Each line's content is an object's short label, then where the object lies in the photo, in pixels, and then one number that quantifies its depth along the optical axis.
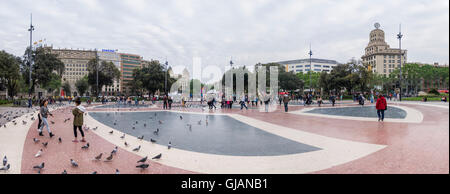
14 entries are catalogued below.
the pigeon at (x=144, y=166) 4.46
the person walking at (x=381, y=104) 11.33
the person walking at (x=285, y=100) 18.08
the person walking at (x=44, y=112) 8.18
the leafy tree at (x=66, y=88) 87.69
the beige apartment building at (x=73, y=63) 121.81
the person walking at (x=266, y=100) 19.23
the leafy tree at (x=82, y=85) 75.38
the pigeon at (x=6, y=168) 4.45
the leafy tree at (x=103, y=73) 51.38
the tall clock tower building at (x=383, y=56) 106.94
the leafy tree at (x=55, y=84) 63.59
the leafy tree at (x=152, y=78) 49.59
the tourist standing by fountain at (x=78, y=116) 7.28
